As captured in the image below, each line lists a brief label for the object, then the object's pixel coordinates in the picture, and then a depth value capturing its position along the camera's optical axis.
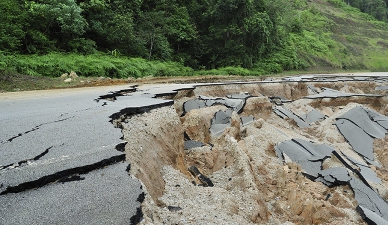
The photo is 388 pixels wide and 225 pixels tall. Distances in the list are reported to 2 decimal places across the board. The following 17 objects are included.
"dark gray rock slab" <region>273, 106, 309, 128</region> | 10.22
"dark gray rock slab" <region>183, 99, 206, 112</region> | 8.71
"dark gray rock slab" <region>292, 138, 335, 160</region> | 6.61
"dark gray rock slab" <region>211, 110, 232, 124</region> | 7.78
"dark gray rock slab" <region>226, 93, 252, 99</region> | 10.43
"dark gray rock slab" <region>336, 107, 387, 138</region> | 9.48
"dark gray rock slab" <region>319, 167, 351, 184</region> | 5.61
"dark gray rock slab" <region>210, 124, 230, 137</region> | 7.29
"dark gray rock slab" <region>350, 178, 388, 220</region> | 5.14
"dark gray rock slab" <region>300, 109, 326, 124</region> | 10.70
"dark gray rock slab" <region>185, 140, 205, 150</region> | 6.42
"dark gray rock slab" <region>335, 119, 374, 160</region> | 8.40
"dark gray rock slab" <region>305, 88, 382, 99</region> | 12.68
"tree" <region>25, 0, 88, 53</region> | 13.82
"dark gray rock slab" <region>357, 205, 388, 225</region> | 4.58
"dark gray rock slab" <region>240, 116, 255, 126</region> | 8.40
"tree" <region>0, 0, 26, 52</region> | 11.92
